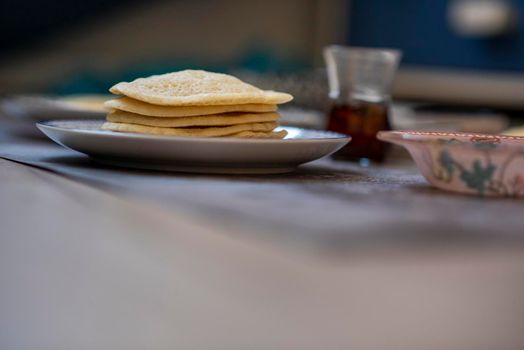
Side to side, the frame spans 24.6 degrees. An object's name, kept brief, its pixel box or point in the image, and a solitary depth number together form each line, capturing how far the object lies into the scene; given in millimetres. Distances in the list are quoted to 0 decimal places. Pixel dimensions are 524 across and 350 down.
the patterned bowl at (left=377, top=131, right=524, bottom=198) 684
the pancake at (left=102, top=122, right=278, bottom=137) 784
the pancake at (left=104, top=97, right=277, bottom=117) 782
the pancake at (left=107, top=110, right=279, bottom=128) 785
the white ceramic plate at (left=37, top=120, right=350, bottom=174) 745
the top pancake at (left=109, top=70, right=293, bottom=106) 772
